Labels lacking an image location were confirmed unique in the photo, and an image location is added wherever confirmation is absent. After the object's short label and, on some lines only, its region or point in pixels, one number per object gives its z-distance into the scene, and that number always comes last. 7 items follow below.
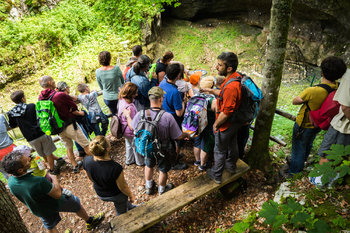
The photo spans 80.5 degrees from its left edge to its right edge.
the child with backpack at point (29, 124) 4.02
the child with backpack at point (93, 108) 4.74
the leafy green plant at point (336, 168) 2.27
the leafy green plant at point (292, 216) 2.07
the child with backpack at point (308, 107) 3.03
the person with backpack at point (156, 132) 3.32
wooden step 3.11
